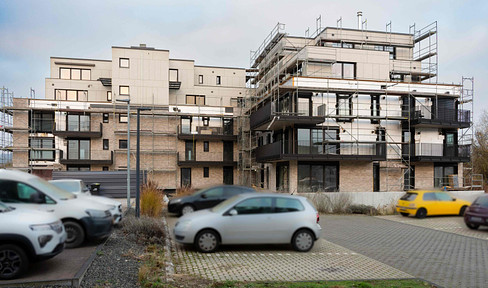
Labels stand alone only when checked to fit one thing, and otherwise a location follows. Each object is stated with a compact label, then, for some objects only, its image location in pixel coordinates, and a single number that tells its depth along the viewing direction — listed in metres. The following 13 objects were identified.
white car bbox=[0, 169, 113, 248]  4.20
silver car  9.50
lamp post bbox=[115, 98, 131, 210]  15.17
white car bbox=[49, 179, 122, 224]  6.80
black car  12.78
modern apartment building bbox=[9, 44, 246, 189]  34.25
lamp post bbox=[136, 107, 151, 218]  12.49
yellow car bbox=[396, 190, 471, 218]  19.94
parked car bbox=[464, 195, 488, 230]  15.30
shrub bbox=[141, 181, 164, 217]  13.73
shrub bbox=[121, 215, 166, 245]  9.84
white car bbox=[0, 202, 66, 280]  4.63
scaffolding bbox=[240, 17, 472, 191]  28.25
